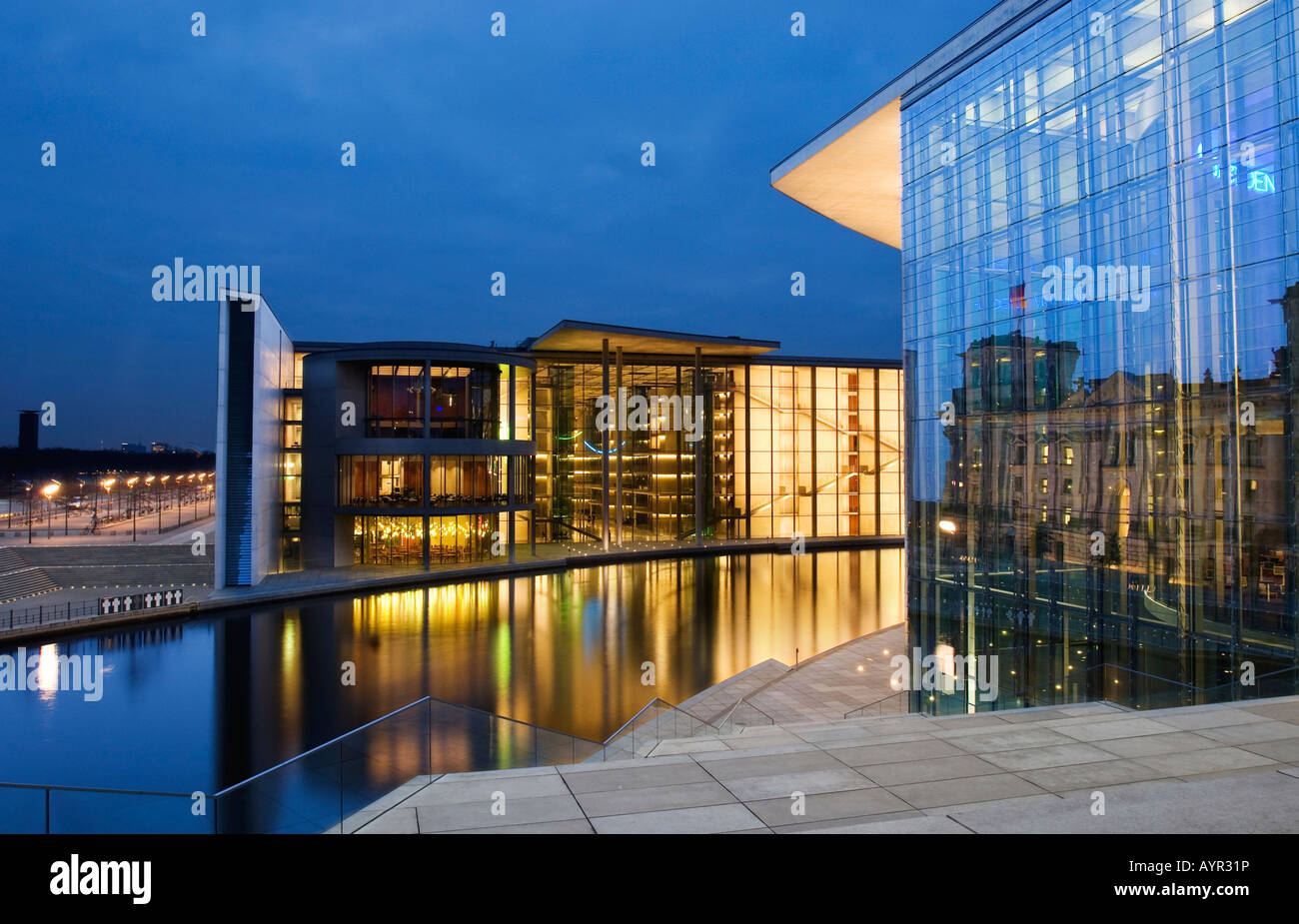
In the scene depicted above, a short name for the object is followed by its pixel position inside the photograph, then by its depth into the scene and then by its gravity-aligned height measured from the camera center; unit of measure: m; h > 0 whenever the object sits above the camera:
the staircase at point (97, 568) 32.69 -3.61
